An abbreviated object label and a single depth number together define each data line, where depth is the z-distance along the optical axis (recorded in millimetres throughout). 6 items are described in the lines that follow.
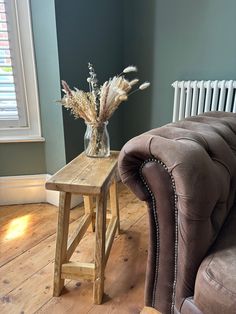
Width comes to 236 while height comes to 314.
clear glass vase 1279
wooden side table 1054
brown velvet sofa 680
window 1687
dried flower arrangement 1180
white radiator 1729
